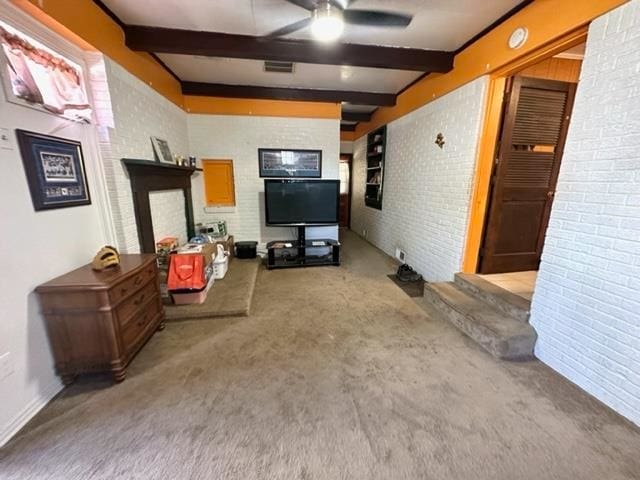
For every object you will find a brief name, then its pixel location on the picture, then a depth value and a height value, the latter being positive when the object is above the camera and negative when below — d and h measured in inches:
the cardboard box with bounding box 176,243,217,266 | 113.8 -32.8
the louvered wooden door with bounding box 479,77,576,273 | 101.9 +3.3
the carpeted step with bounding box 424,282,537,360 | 79.7 -45.9
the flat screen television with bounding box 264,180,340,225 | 157.5 -13.4
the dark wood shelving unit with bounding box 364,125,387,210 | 193.9 +9.9
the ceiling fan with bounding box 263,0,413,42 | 74.0 +45.0
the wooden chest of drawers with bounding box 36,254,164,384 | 62.6 -34.6
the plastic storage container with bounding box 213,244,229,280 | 130.6 -42.6
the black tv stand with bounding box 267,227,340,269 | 161.0 -47.8
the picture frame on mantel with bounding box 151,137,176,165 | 119.9 +12.2
